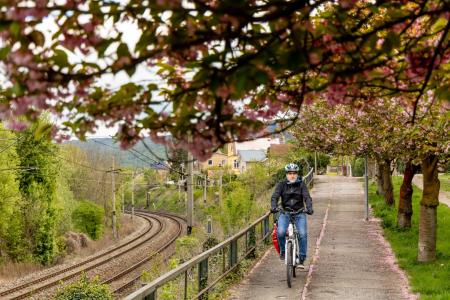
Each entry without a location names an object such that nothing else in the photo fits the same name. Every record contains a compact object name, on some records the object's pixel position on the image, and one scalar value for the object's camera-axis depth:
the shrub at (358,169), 82.76
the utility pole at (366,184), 23.10
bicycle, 11.13
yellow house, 132.88
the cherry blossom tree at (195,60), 3.04
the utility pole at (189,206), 38.28
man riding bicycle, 11.66
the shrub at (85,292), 20.04
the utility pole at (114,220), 58.84
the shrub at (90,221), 60.16
